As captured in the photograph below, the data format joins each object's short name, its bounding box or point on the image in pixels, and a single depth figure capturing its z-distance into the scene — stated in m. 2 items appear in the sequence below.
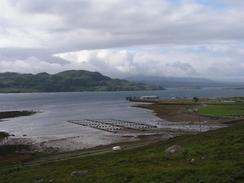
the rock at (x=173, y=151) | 34.67
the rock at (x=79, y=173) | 29.87
